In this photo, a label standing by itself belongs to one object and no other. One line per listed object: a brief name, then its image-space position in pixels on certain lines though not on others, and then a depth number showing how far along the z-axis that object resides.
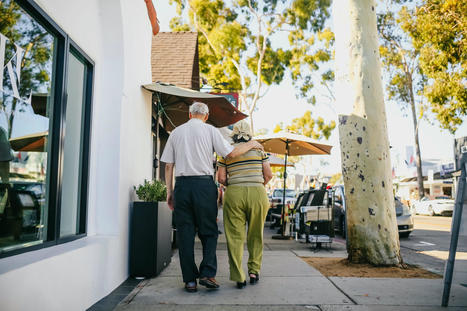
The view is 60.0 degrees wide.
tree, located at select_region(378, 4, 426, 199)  23.56
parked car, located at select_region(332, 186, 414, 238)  11.35
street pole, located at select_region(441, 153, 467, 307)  3.92
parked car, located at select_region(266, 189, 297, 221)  13.78
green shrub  5.41
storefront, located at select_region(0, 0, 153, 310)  3.28
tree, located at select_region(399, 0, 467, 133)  13.46
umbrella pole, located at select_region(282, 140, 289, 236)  10.91
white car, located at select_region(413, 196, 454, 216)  25.14
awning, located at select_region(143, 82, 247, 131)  6.28
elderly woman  4.61
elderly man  4.42
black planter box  5.11
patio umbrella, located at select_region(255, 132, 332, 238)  9.98
